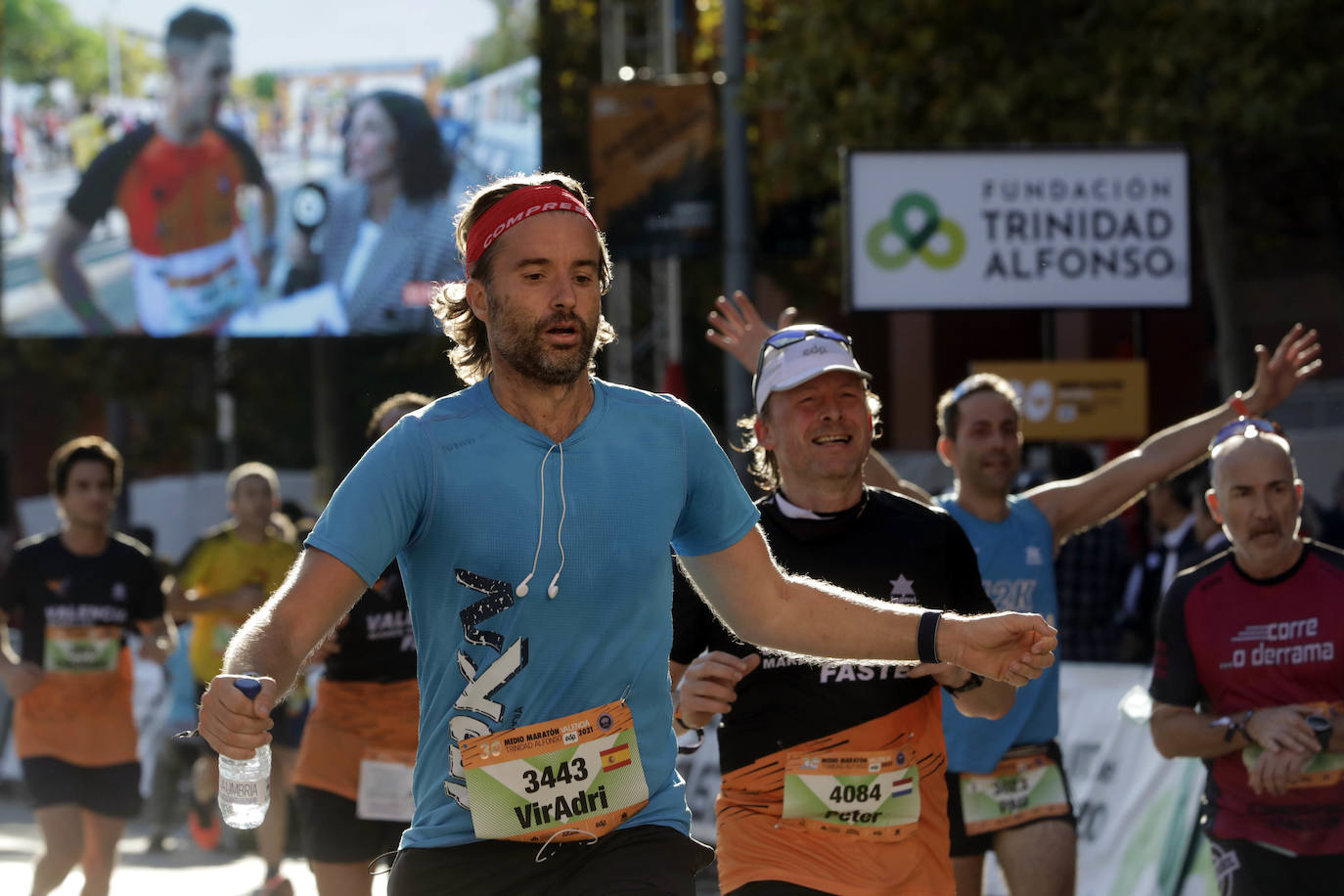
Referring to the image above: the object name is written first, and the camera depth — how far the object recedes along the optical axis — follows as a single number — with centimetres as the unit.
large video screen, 2173
